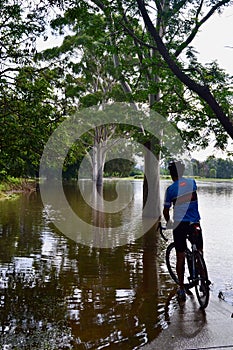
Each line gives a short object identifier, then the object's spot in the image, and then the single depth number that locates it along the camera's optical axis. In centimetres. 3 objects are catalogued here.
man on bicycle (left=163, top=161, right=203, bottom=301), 554
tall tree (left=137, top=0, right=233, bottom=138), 554
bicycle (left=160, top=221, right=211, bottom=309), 518
